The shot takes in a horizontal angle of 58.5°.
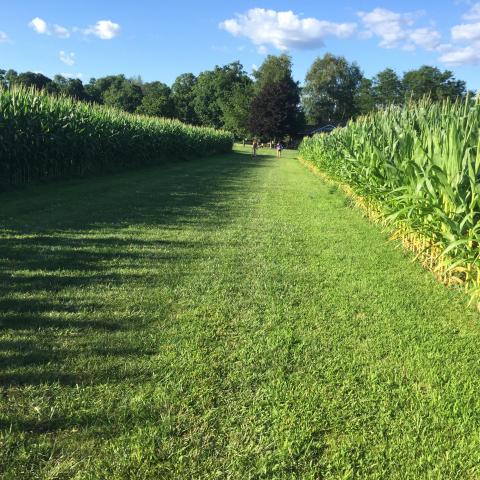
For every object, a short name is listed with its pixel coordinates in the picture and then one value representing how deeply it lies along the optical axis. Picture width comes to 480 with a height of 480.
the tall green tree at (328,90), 97.62
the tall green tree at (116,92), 91.31
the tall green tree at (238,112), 71.38
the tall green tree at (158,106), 72.69
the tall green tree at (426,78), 85.41
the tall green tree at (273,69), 87.41
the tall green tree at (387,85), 106.89
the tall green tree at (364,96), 102.06
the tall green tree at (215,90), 88.06
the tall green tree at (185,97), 84.06
